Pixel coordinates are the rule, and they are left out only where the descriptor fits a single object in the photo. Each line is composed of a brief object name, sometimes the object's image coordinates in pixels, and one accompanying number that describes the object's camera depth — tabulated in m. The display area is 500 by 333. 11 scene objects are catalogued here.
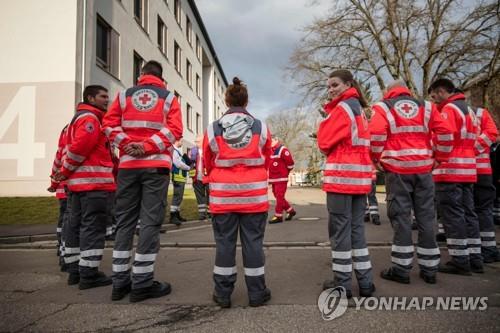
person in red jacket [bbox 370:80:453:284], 3.86
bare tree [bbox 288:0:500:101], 20.03
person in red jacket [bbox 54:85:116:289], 3.99
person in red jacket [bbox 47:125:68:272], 4.78
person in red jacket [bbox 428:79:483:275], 4.23
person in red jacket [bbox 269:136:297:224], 8.67
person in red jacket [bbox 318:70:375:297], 3.43
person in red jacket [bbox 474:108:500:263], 4.78
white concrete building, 12.57
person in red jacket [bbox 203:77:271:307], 3.31
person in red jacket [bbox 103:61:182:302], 3.52
